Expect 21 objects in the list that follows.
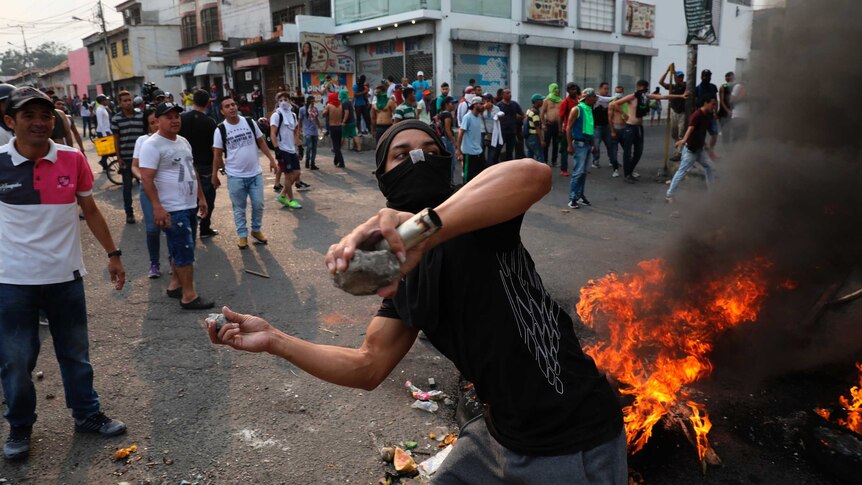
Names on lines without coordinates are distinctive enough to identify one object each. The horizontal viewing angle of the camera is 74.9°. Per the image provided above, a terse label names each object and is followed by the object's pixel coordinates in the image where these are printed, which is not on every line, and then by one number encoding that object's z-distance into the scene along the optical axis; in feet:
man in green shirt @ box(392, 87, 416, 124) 39.83
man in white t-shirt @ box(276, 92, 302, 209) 32.78
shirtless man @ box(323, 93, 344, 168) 45.39
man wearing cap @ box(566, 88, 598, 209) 31.68
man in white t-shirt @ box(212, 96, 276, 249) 23.75
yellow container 38.14
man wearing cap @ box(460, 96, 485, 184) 35.42
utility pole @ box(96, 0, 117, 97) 135.17
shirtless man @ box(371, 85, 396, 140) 47.88
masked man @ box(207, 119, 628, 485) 5.35
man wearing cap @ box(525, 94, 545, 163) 40.98
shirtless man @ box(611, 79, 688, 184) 37.70
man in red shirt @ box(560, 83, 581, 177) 36.70
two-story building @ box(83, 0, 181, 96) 131.54
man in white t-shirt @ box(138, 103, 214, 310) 17.54
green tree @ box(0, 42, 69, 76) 325.01
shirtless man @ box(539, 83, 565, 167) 42.55
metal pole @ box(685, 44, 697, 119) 36.83
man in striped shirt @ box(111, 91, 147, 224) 27.37
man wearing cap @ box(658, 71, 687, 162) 39.55
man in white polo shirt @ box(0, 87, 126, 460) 10.69
